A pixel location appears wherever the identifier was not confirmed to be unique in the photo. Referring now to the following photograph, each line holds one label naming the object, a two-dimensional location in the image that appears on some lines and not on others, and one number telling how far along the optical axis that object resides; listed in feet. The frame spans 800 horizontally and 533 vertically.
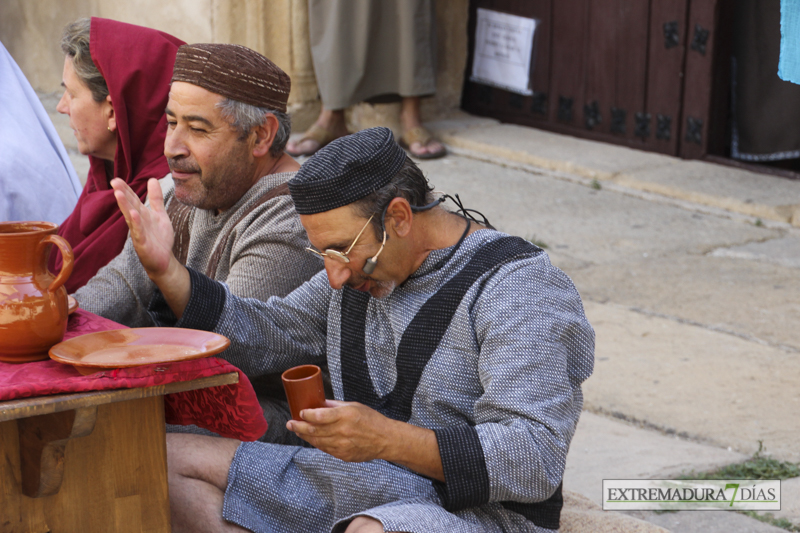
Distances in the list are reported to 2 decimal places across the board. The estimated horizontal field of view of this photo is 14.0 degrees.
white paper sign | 38.46
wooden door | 34.08
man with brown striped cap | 19.56
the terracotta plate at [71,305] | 18.07
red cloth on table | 17.06
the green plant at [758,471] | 20.96
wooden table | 17.38
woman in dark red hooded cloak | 20.59
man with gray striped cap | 17.81
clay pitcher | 17.28
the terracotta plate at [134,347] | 17.19
